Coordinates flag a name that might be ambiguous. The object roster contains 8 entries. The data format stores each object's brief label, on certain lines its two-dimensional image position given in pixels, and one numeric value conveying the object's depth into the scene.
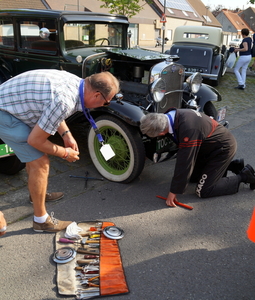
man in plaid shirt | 2.18
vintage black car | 3.51
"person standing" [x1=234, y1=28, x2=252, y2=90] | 9.31
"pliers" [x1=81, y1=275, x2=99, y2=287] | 2.13
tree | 19.16
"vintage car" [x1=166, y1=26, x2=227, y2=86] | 9.21
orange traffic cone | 1.85
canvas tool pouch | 2.09
